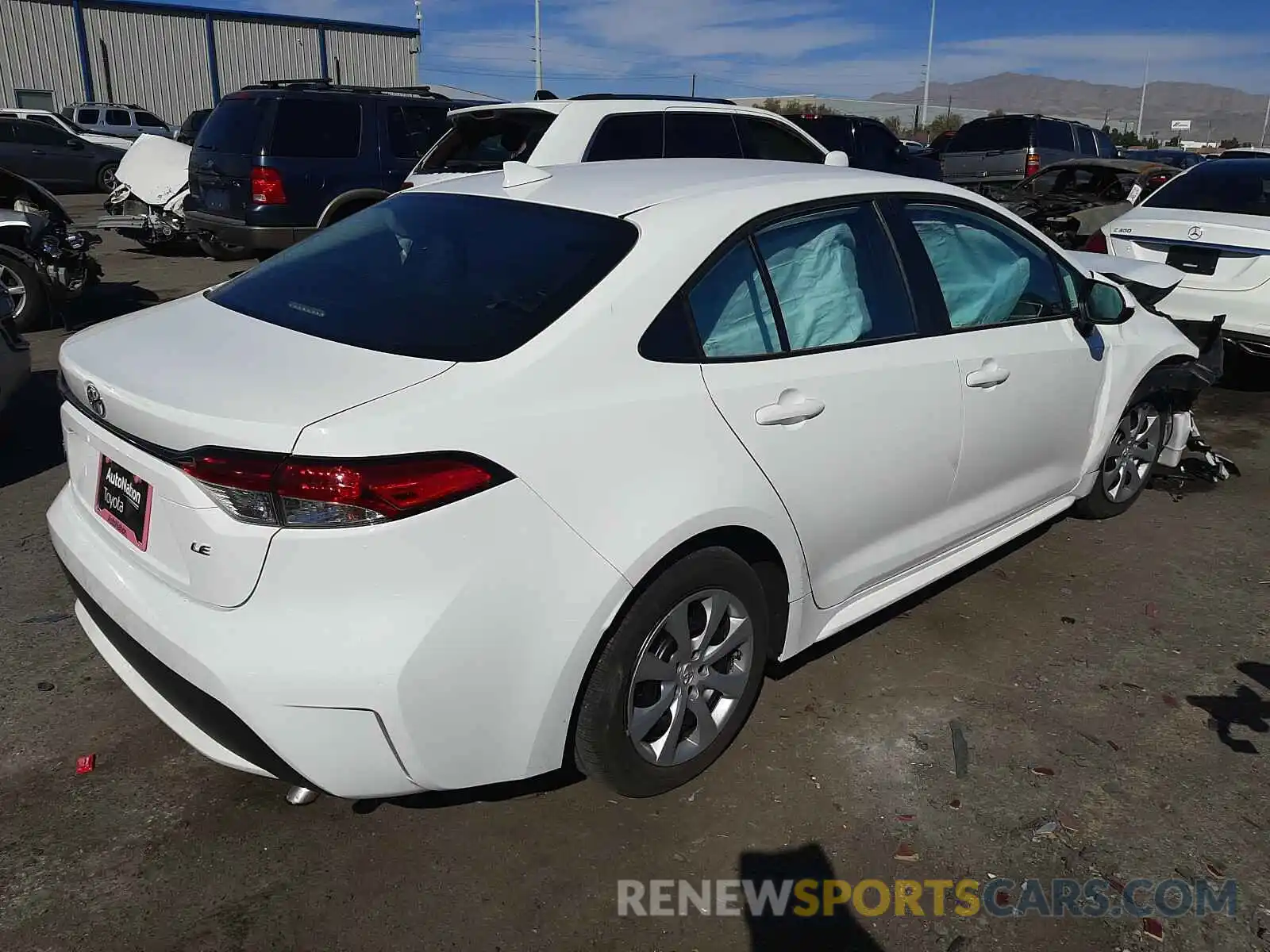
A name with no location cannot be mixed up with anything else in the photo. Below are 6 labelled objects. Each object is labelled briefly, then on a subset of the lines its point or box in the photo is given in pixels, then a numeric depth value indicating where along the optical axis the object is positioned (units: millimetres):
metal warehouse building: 31469
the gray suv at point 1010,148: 15383
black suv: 11422
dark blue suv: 9547
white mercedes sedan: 6273
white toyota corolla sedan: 2027
